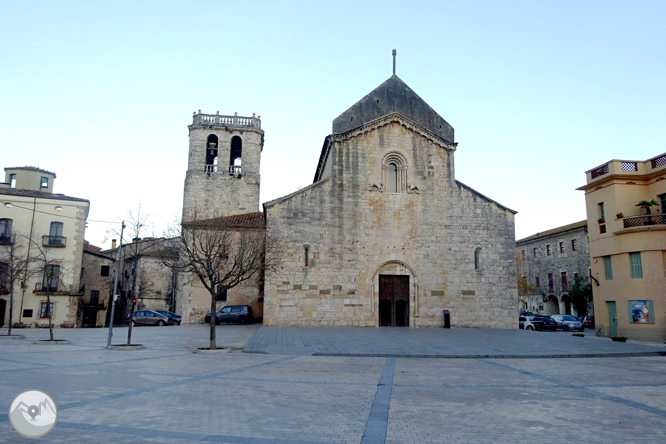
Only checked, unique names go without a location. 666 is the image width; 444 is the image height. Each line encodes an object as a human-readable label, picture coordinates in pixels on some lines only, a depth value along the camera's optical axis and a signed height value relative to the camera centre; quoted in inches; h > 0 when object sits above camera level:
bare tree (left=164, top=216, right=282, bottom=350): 736.3 +101.2
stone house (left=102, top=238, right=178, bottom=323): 2007.9 +53.8
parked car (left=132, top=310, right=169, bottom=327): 1514.5 -57.5
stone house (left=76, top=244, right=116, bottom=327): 1737.2 +40.8
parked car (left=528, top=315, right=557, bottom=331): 1456.2 -54.5
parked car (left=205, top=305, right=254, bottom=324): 1286.9 -35.2
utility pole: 711.7 +3.4
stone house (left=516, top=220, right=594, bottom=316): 1927.9 +174.5
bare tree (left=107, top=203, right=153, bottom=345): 724.7 +105.7
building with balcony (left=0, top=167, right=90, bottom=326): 1401.3 +158.5
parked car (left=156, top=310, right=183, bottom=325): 1552.0 -57.7
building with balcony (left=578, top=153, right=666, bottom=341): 964.6 +128.7
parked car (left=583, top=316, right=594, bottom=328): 1715.1 -58.8
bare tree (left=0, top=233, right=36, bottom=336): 1378.0 +139.3
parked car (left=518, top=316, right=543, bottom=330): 1448.1 -55.8
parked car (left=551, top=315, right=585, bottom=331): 1555.1 -58.1
